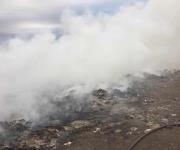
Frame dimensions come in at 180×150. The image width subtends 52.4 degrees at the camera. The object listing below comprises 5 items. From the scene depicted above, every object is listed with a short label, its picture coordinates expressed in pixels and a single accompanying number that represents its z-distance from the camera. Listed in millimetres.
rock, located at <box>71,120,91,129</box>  4173
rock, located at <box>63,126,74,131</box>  4092
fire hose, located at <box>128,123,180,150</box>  3528
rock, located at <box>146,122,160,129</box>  4009
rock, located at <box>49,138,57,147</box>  3715
